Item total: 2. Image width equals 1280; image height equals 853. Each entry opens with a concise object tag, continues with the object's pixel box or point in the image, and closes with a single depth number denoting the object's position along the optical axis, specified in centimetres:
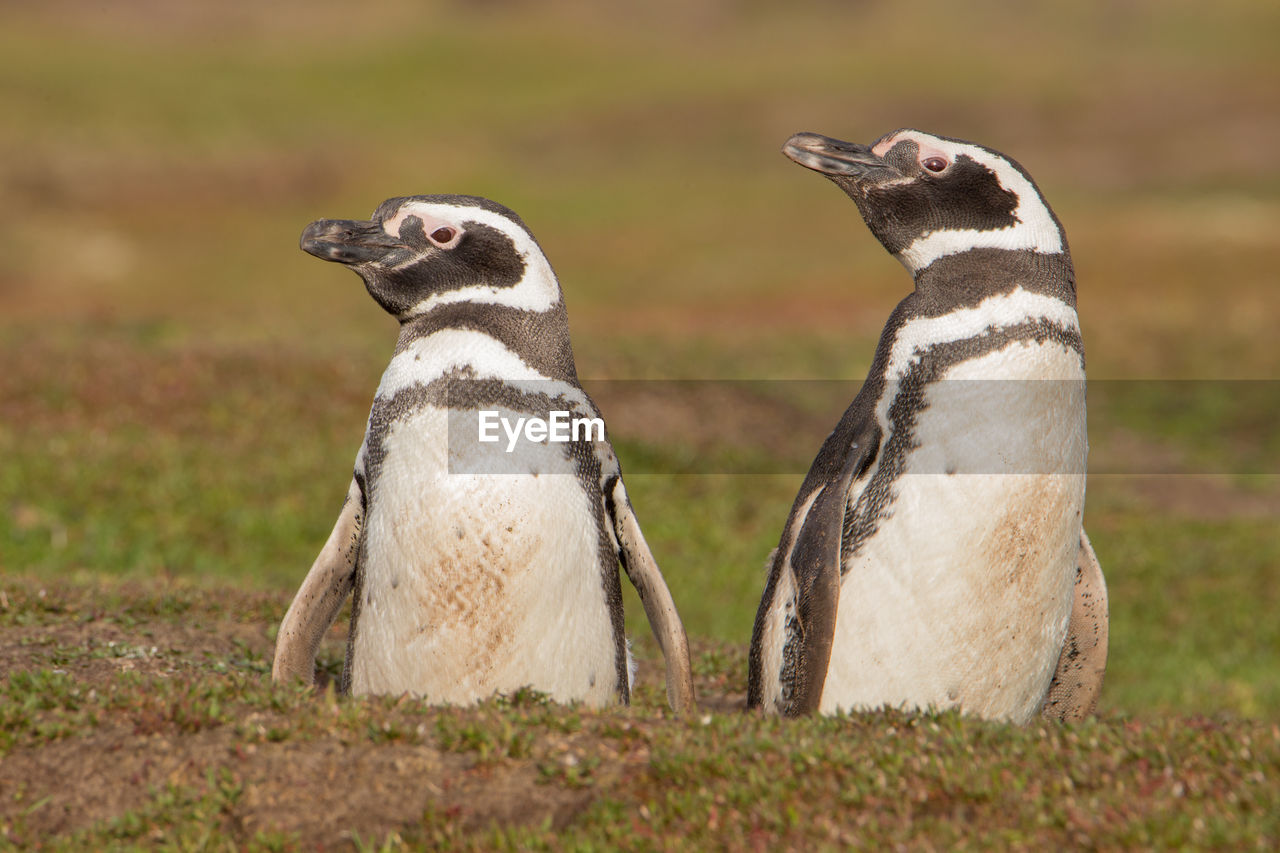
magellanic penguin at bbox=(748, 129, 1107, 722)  1078
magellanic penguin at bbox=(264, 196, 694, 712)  1059
